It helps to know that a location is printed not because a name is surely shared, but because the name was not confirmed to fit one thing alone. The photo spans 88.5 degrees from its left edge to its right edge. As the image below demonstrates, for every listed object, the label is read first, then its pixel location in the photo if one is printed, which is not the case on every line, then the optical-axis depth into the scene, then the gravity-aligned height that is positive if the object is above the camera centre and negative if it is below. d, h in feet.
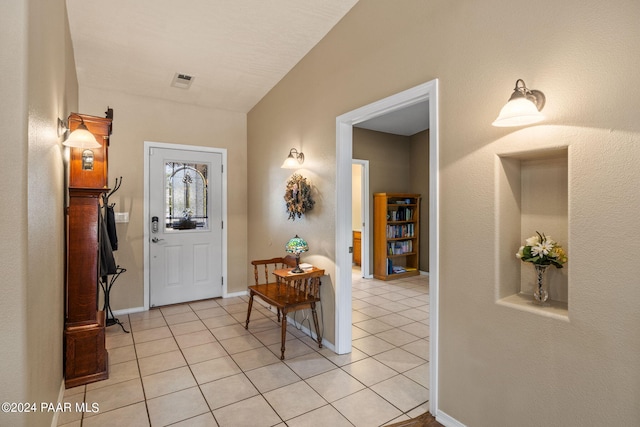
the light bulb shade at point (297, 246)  10.68 -1.08
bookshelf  19.31 -1.33
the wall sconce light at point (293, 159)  11.27 +1.87
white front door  13.89 -0.54
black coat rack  10.68 -1.24
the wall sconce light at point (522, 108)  4.84 +1.56
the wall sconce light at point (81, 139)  7.37 +1.67
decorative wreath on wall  11.17 +0.59
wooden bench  9.68 -2.56
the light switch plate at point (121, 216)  13.02 -0.11
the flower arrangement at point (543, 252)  5.42 -0.66
